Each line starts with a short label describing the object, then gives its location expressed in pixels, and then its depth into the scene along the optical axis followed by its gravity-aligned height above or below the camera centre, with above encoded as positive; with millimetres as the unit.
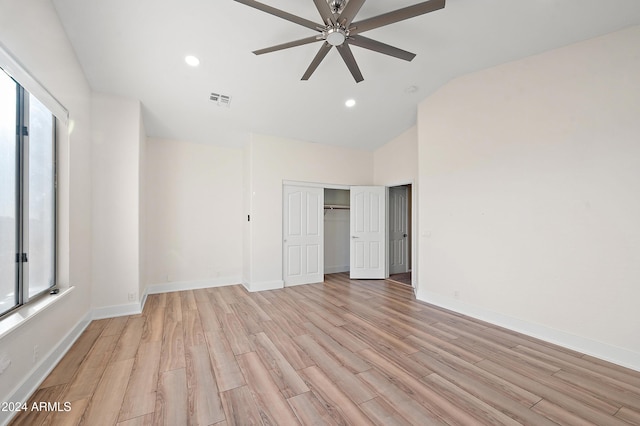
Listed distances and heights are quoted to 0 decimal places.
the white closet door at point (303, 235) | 5246 -445
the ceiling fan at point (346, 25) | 1925 +1622
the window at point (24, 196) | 1918 +173
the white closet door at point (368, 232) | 5832 -418
